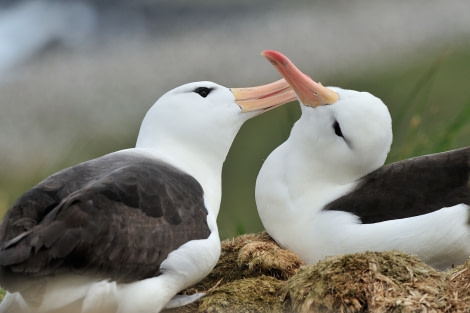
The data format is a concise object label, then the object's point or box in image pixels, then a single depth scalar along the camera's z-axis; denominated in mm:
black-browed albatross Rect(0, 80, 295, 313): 6387
